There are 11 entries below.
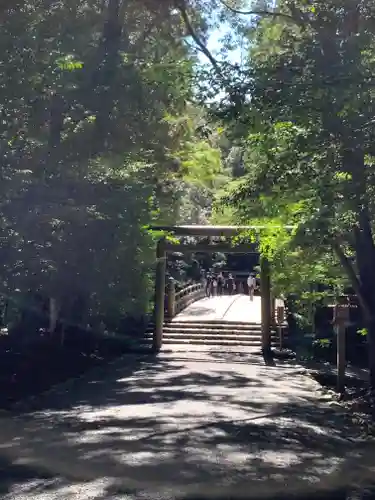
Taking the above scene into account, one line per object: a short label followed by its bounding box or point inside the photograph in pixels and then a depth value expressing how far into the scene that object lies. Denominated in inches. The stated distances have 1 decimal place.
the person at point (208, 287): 1674.1
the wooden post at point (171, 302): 1108.5
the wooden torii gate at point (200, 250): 907.4
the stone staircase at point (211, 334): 981.8
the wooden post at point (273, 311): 1057.9
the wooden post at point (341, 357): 550.9
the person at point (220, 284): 1796.3
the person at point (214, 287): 1705.8
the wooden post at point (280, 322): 949.9
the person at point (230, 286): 1908.0
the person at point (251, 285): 1545.2
